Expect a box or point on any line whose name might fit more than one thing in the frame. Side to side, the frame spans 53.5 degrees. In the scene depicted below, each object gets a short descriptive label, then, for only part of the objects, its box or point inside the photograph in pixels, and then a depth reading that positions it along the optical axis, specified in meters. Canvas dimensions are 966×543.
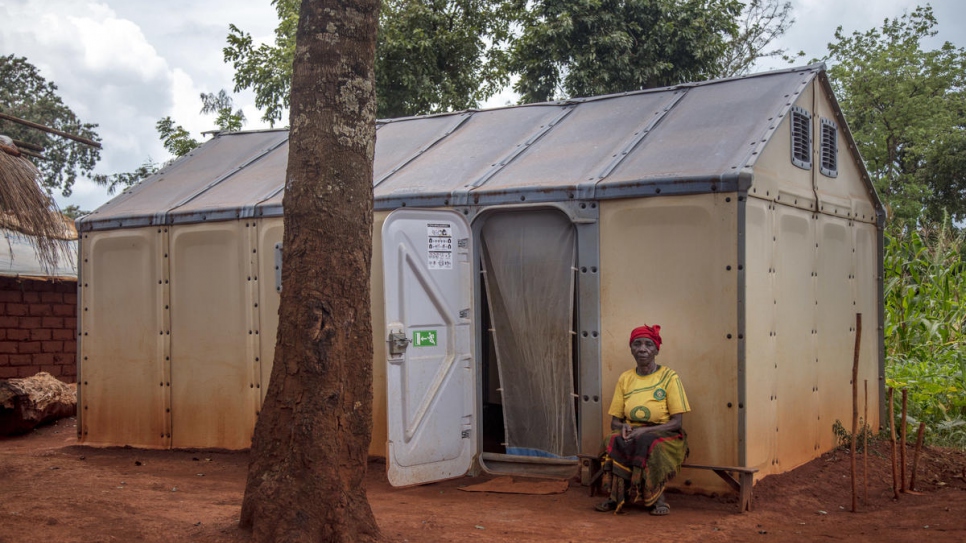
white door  7.00
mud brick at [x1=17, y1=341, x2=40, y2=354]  11.21
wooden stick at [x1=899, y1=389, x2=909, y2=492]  6.57
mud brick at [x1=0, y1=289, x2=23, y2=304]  10.88
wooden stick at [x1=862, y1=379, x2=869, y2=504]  5.96
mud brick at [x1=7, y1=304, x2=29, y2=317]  11.03
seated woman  6.16
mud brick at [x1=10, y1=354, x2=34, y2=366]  11.12
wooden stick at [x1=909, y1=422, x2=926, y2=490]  6.53
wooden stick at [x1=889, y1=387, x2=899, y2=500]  6.24
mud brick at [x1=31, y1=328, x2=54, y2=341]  11.38
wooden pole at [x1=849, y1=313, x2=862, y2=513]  5.93
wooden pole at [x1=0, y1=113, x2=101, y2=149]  7.91
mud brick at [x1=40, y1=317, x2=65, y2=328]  11.47
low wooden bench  6.21
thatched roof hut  7.90
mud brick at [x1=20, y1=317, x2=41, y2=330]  11.23
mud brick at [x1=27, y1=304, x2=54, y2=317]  11.30
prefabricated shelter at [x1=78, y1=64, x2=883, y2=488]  6.58
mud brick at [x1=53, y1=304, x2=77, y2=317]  11.58
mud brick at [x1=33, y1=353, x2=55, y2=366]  11.41
